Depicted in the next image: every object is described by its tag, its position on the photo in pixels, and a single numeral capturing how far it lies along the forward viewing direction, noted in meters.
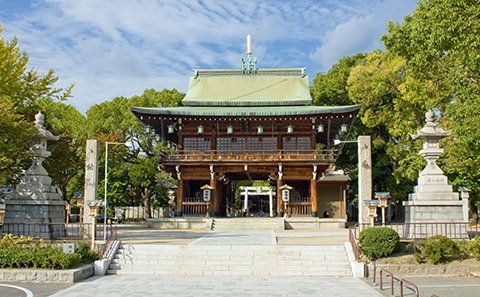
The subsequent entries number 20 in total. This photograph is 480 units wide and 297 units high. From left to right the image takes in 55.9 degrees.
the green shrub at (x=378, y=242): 16.73
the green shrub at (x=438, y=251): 16.30
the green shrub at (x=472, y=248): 16.41
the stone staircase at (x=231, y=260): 17.14
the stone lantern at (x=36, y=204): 20.48
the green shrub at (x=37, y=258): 15.47
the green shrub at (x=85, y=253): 16.78
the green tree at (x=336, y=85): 44.19
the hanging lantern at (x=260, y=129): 34.97
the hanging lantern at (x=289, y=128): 34.97
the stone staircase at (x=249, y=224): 31.41
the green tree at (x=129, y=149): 44.47
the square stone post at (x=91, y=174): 23.30
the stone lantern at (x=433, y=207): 19.02
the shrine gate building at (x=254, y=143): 34.34
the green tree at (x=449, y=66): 15.20
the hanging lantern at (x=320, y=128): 34.84
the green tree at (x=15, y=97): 18.83
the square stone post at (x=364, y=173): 23.14
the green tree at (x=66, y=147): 27.45
